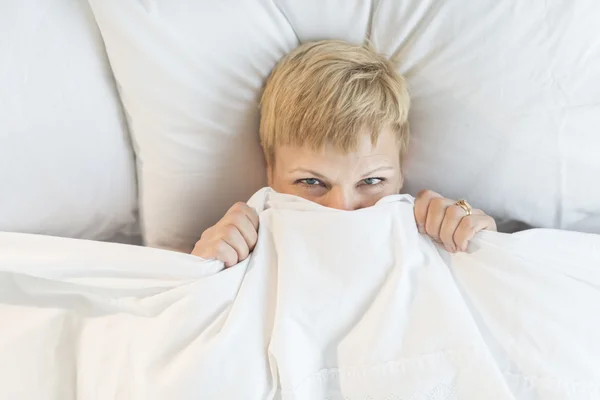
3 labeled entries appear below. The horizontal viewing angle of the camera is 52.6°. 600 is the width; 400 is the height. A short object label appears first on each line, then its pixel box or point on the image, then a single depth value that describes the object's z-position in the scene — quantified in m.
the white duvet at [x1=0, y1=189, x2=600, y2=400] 0.73
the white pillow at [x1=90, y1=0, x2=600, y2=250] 0.91
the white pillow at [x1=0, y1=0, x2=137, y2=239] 0.86
